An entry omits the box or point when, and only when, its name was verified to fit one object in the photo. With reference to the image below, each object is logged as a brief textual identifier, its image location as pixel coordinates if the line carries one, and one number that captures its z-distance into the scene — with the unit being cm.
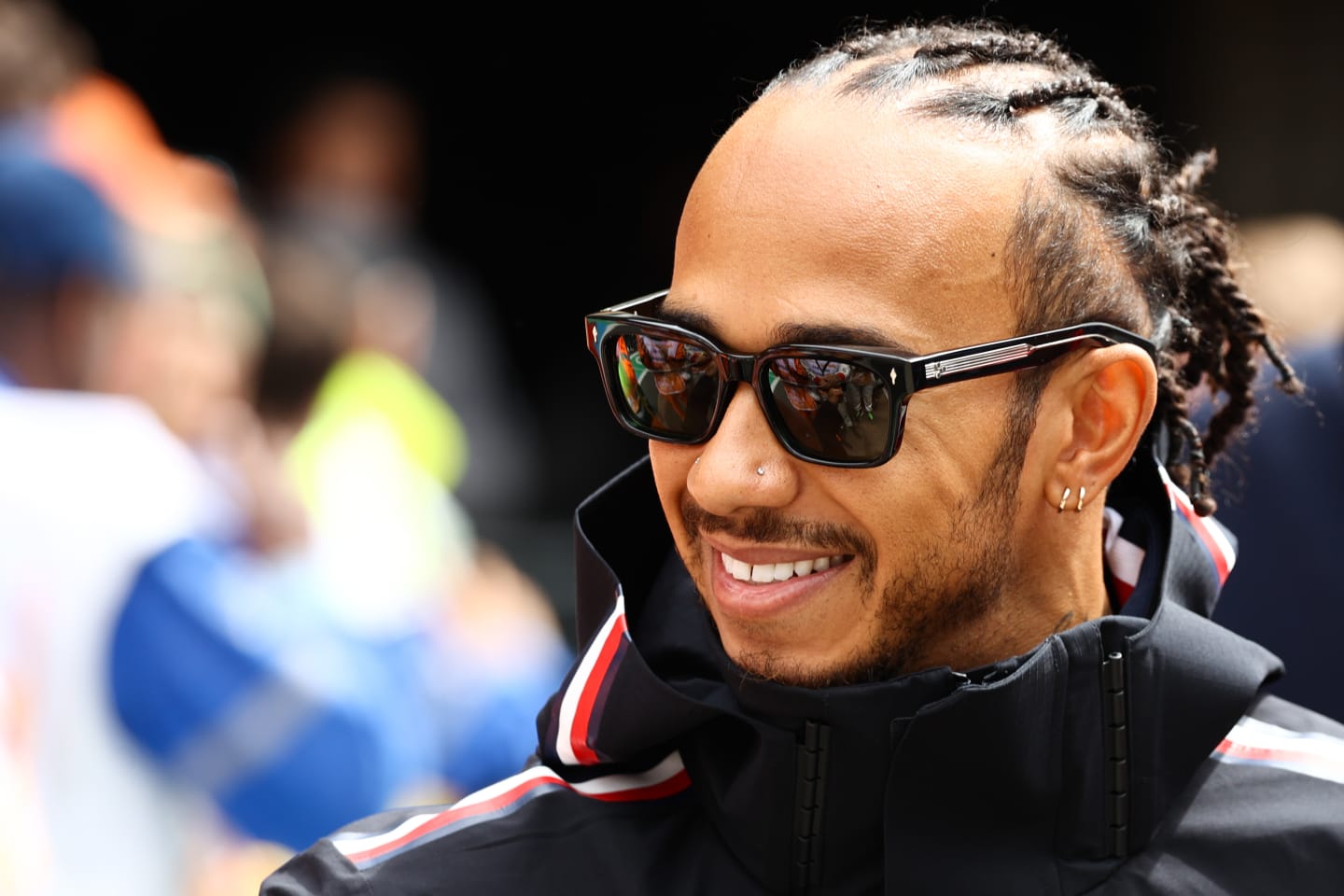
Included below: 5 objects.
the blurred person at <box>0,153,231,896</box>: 481
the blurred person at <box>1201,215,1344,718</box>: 487
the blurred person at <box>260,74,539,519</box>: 1030
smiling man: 306
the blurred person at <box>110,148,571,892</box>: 524
